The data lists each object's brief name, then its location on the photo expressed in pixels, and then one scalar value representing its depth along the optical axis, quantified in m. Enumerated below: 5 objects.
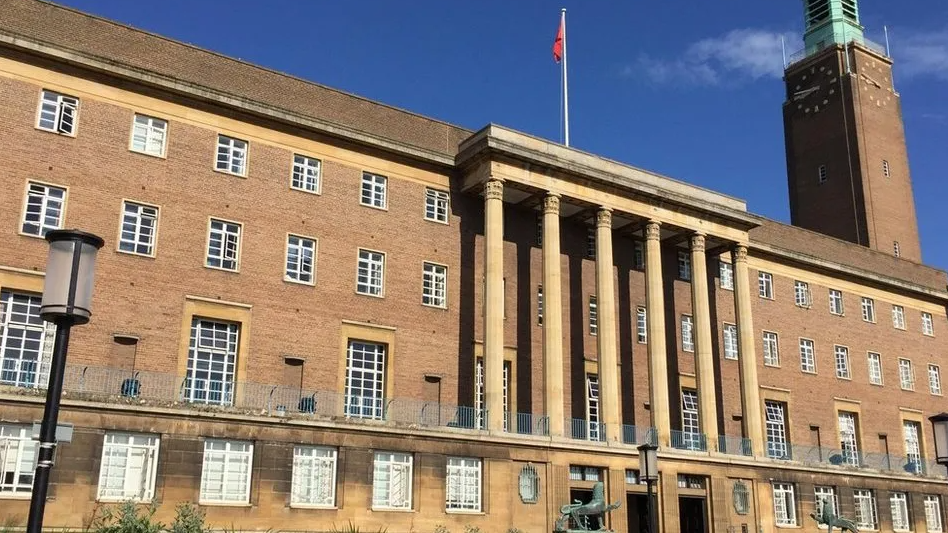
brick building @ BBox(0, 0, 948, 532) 28.25
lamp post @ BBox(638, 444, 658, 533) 21.66
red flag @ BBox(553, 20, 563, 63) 43.12
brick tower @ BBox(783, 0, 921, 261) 59.91
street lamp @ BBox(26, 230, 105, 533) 9.45
